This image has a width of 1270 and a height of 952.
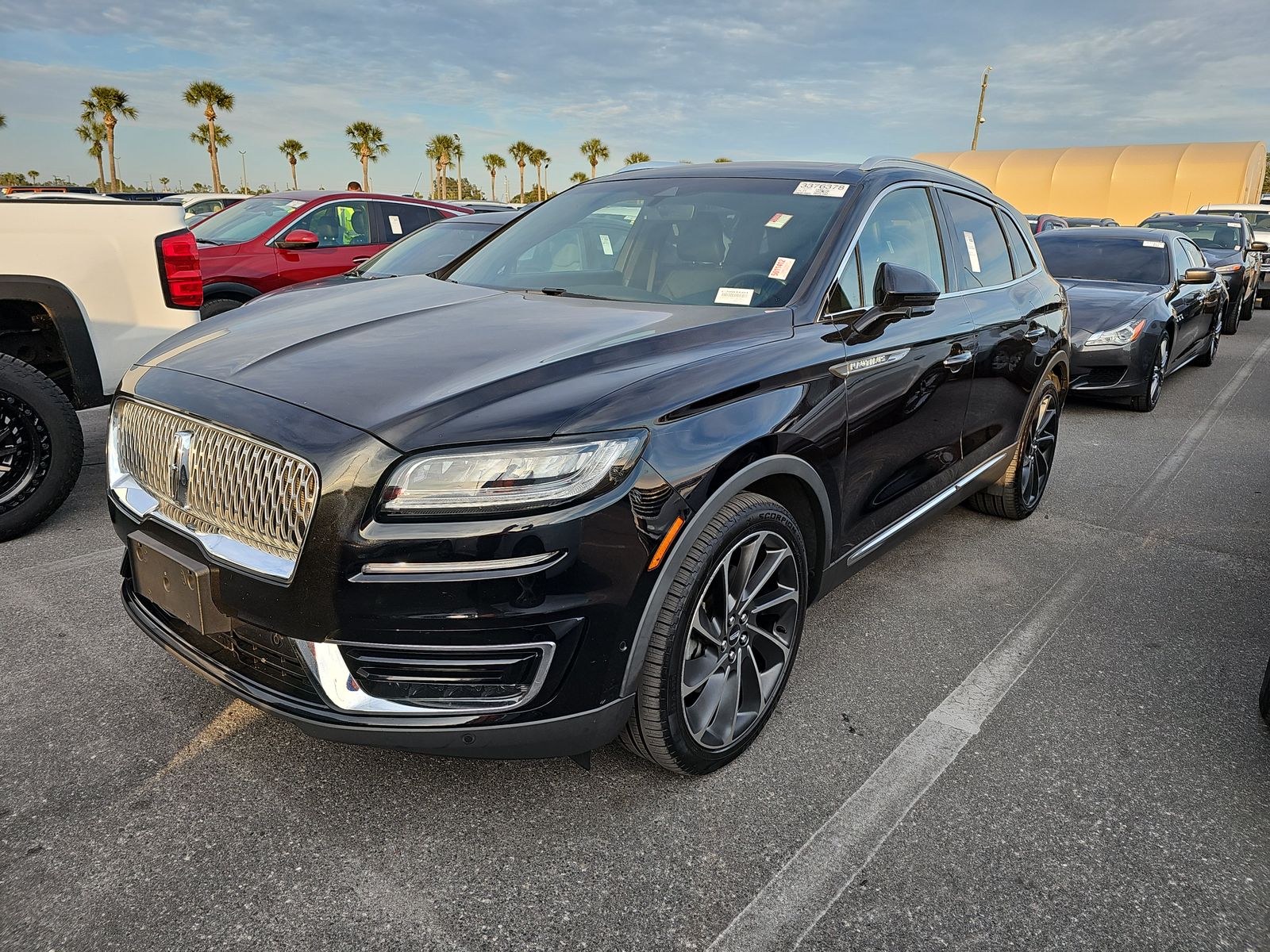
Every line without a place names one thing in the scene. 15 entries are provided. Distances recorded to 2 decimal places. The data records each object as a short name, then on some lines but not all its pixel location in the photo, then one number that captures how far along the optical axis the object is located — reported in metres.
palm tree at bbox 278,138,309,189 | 72.44
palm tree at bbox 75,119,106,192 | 61.69
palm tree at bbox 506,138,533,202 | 91.69
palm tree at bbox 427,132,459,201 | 82.00
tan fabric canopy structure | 44.81
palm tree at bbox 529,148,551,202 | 92.50
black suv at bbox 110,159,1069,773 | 1.93
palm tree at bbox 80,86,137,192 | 53.34
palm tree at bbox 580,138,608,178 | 88.12
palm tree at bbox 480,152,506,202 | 98.56
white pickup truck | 4.04
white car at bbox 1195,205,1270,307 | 17.02
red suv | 8.12
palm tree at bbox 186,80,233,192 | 53.34
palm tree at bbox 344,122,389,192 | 67.75
